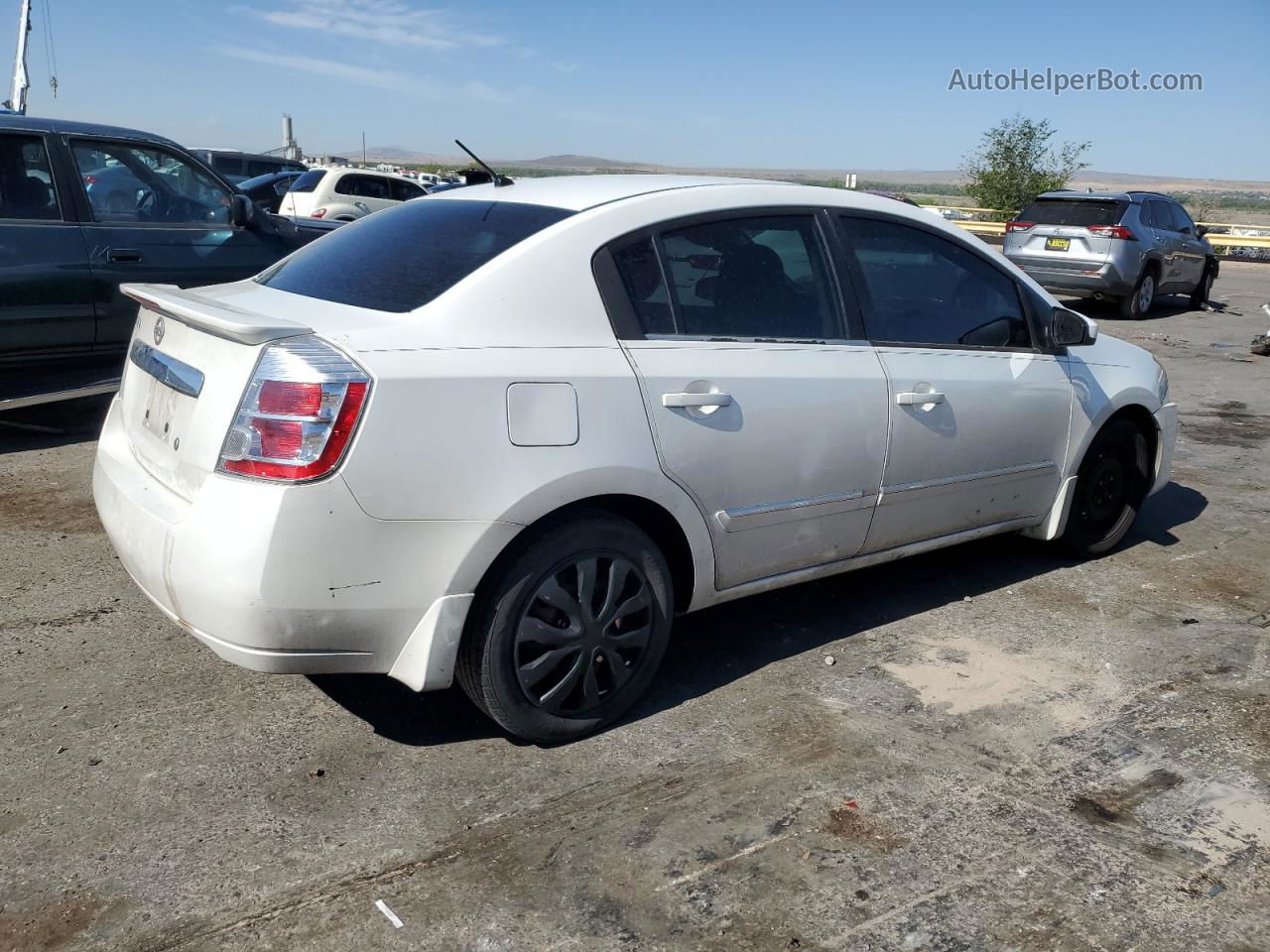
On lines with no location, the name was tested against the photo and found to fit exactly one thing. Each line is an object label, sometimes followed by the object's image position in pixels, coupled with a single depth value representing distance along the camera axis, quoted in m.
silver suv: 14.94
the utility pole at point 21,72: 48.16
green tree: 38.34
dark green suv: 6.30
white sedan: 2.86
